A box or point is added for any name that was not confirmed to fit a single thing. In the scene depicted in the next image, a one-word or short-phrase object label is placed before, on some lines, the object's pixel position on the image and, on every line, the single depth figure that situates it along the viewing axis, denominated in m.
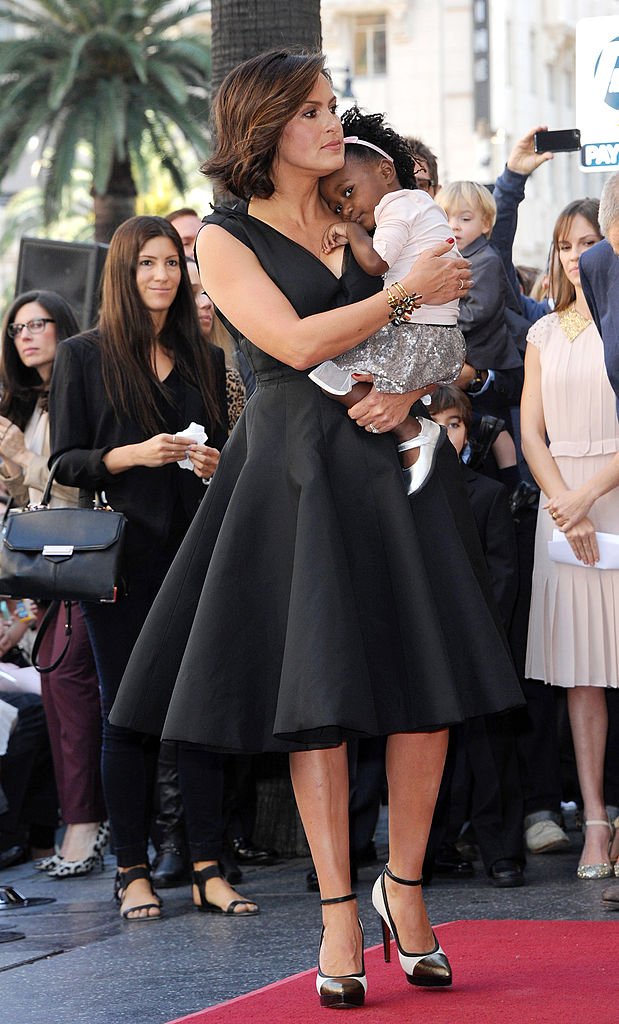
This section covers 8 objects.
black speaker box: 18.29
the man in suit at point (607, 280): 9.49
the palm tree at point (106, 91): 33.15
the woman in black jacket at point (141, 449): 10.41
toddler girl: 7.37
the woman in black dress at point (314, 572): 7.03
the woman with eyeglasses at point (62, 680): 12.31
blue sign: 13.10
